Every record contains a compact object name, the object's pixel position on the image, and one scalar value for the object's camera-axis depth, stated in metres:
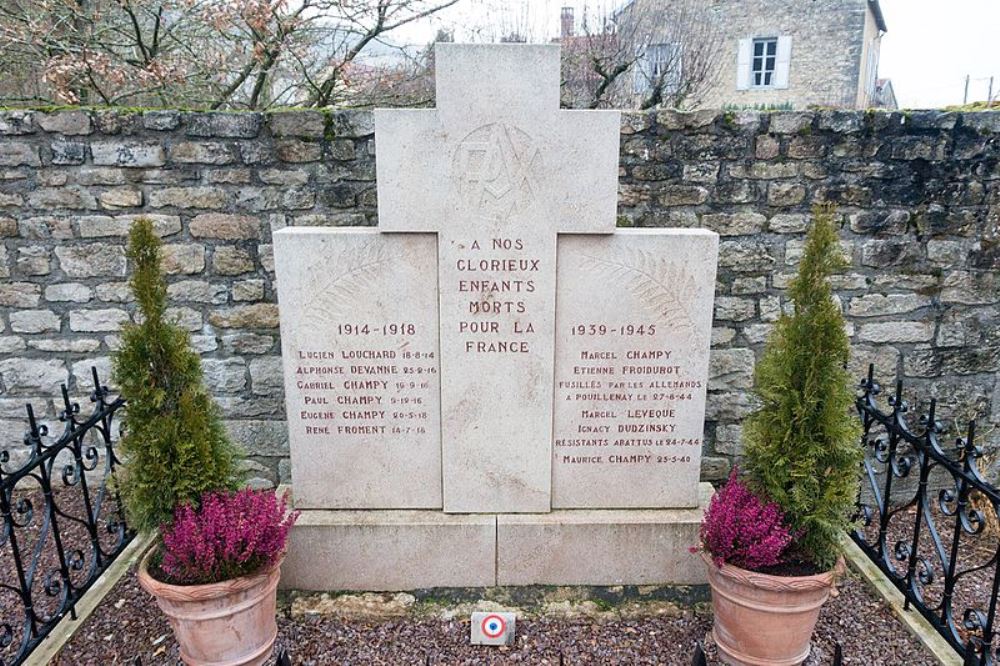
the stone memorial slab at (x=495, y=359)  3.16
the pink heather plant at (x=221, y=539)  2.74
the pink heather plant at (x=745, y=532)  2.82
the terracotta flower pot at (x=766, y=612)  2.80
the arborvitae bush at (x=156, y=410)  2.77
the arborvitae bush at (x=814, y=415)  2.81
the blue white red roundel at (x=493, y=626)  3.16
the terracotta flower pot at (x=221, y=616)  2.74
